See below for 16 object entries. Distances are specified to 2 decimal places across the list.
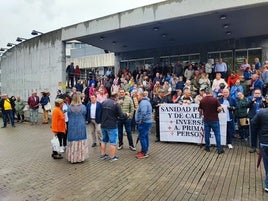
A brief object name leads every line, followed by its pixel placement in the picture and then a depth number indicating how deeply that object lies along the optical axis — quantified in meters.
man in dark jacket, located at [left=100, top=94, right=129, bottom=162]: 5.43
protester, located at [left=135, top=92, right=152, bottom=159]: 5.71
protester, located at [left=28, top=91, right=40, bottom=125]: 11.23
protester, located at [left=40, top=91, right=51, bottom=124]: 11.38
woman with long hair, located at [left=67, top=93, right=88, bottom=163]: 5.43
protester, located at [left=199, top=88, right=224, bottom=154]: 5.91
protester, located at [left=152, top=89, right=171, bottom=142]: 7.30
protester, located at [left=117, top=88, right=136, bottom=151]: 6.43
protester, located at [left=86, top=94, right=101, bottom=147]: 6.64
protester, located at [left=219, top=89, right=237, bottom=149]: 6.37
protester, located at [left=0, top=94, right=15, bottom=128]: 10.99
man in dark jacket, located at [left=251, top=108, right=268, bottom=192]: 3.78
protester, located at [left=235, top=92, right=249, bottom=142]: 6.61
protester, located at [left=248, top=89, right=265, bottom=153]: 5.98
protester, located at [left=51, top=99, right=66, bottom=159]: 5.79
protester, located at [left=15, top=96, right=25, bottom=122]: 12.21
